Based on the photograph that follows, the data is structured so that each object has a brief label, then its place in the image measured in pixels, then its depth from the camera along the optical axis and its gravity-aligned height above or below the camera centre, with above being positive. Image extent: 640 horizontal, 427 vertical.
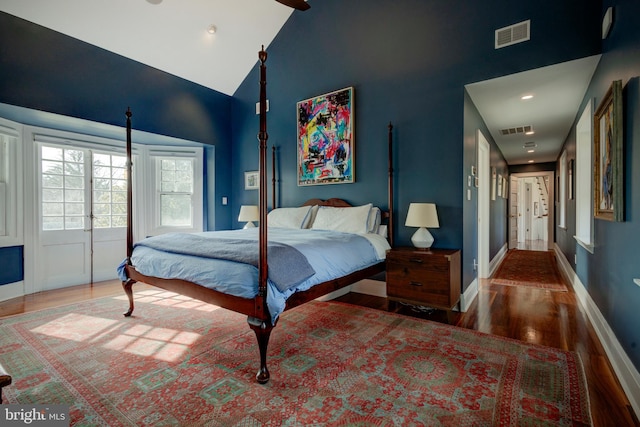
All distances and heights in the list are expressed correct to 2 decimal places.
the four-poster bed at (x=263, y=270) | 1.91 -0.48
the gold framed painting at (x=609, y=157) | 1.98 +0.37
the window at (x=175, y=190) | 5.06 +0.39
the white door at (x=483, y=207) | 4.39 +0.04
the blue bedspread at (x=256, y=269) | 1.98 -0.41
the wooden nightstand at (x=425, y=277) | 2.83 -0.64
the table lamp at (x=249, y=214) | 4.86 -0.04
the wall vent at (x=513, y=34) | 2.85 +1.67
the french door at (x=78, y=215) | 4.05 -0.02
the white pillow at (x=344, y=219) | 3.53 -0.10
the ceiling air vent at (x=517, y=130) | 4.75 +1.28
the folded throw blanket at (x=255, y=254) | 2.00 -0.30
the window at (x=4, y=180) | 3.62 +0.40
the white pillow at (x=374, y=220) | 3.59 -0.11
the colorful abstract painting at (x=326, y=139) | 4.03 +1.00
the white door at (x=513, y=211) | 8.00 -0.04
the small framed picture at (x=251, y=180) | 5.25 +0.55
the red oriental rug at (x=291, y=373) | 1.54 -1.02
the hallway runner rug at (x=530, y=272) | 4.28 -1.03
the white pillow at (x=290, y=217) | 4.09 -0.08
